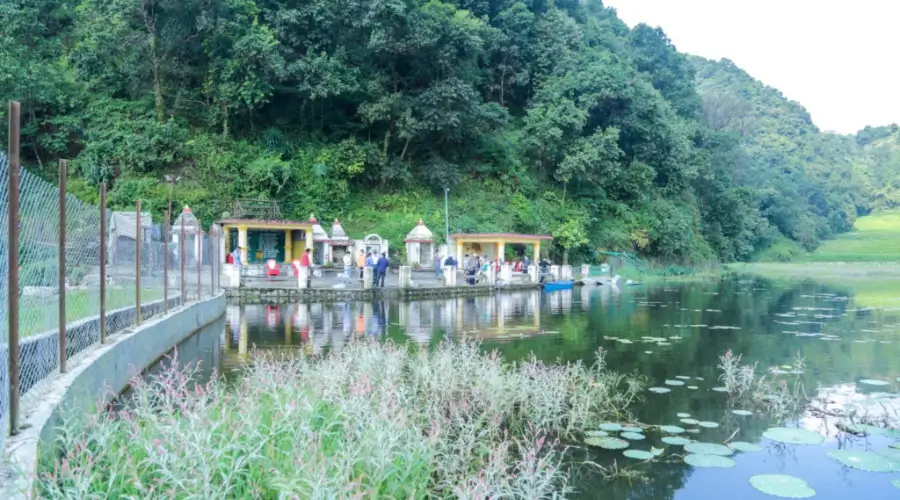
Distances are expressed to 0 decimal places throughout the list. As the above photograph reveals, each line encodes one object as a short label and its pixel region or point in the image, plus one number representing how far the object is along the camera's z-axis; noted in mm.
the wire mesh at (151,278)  10452
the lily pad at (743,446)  6352
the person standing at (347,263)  28938
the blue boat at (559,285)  32344
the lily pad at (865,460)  5836
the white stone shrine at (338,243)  35000
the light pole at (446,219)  36881
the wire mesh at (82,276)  6645
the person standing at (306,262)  23094
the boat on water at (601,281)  36719
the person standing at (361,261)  28547
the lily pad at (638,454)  6052
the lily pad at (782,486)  5281
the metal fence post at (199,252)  14935
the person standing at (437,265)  31995
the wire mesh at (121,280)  8492
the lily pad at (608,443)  6344
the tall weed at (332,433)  3652
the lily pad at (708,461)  5926
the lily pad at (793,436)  6582
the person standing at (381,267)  23750
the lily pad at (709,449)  6211
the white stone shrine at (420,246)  35656
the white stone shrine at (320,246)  34969
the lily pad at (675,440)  6475
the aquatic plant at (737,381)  8384
